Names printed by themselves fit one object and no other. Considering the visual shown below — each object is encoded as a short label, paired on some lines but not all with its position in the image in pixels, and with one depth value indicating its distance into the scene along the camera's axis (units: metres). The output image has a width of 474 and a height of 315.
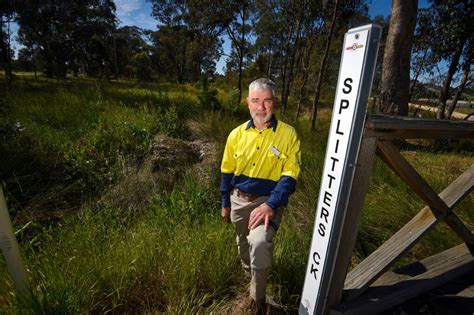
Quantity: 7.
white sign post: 1.01
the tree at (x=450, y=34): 10.43
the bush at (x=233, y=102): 8.98
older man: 1.63
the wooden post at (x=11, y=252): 1.29
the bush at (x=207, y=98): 8.47
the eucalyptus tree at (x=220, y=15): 15.02
